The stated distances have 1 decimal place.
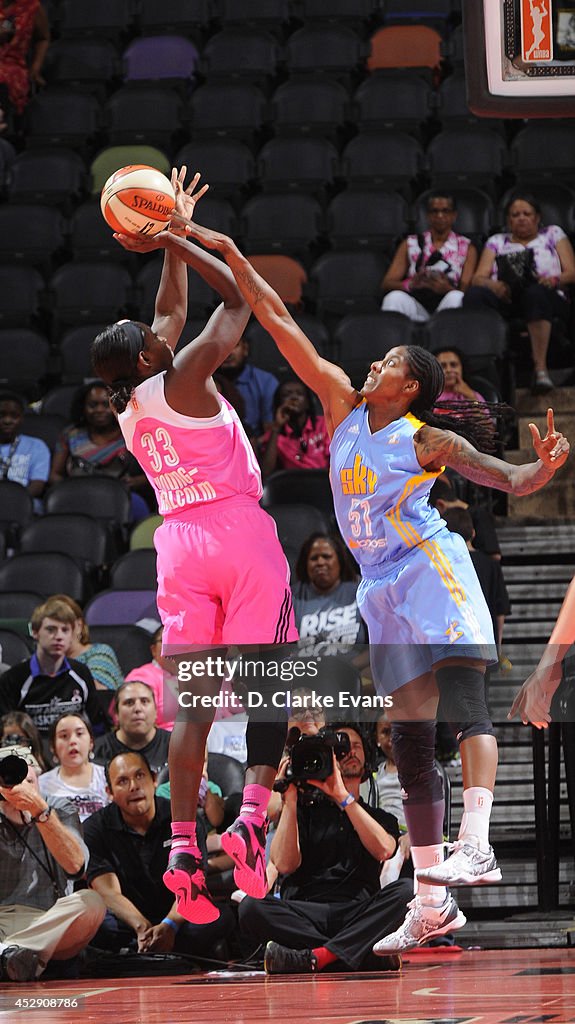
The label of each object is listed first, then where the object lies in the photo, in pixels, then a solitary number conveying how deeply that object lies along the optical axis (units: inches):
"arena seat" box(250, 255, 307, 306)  740.1
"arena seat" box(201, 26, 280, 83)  895.6
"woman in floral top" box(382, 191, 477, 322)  697.6
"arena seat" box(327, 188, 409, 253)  779.8
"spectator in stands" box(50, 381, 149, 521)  653.4
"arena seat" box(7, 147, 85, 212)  849.7
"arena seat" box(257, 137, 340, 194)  822.3
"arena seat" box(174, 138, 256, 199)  831.8
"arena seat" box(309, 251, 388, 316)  746.8
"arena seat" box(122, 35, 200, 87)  912.4
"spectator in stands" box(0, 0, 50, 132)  895.0
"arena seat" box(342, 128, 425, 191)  803.3
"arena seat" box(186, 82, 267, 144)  865.4
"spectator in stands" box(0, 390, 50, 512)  675.8
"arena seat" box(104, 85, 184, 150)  865.4
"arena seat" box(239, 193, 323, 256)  788.2
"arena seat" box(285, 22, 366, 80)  885.0
